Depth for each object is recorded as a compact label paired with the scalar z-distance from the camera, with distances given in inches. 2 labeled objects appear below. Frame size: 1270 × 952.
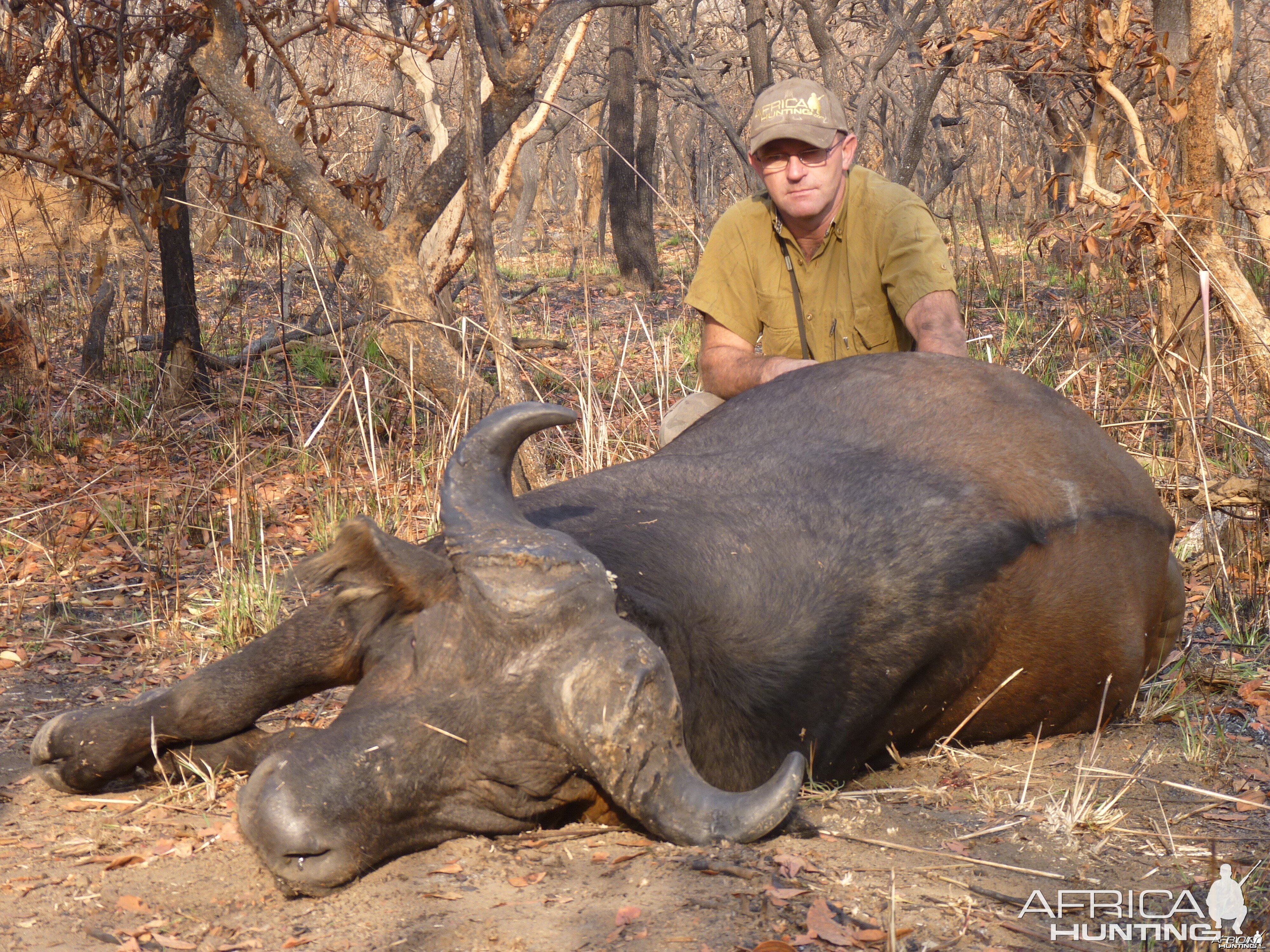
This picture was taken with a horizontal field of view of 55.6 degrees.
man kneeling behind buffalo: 175.5
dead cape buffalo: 94.3
